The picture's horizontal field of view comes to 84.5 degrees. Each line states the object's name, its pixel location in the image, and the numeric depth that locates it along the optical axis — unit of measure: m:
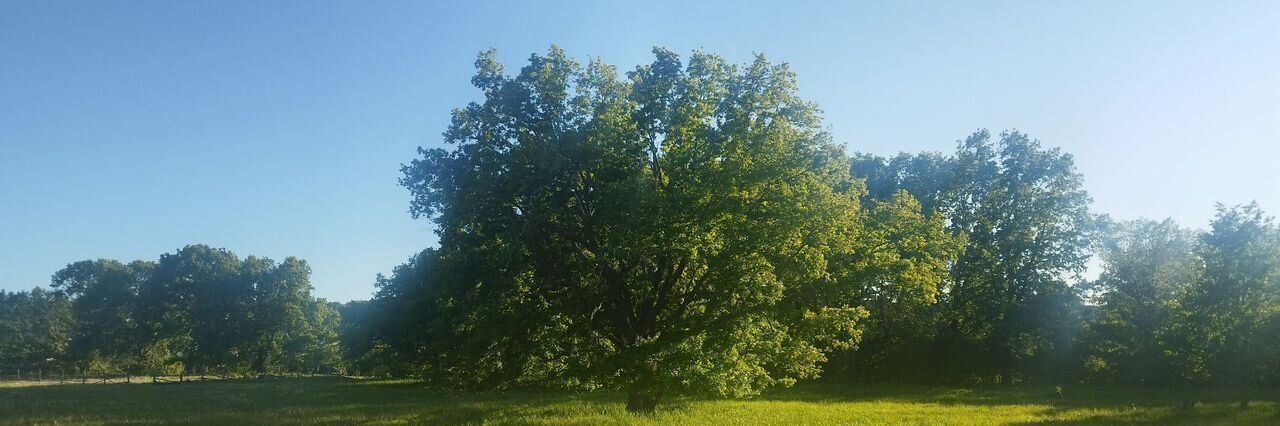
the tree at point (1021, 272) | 51.91
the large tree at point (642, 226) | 21.70
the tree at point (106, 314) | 96.31
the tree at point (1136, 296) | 48.09
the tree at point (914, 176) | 54.38
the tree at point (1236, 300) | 28.69
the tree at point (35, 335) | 110.50
